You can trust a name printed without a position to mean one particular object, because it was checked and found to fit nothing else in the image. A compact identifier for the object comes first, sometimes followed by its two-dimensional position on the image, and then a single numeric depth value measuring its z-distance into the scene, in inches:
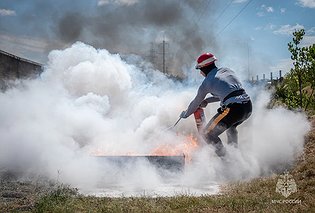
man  255.4
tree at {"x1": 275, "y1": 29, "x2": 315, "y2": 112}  537.0
